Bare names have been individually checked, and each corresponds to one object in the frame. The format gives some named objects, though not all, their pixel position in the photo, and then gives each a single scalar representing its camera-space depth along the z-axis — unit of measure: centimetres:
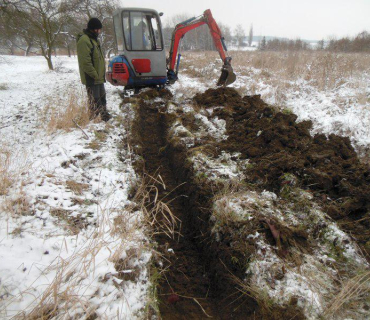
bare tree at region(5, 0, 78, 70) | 1412
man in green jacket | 450
